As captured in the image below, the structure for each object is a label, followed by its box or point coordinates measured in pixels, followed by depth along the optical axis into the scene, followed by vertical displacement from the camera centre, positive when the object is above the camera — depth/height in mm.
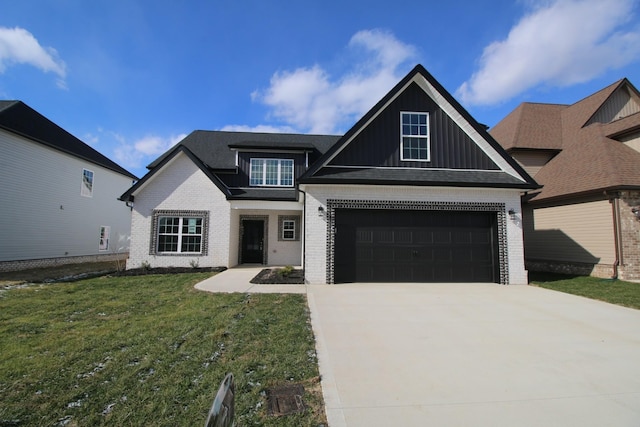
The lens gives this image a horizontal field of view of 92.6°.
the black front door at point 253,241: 16141 +168
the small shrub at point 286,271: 10900 -955
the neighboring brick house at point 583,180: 11547 +2777
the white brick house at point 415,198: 10281 +1613
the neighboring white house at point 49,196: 13781 +2466
